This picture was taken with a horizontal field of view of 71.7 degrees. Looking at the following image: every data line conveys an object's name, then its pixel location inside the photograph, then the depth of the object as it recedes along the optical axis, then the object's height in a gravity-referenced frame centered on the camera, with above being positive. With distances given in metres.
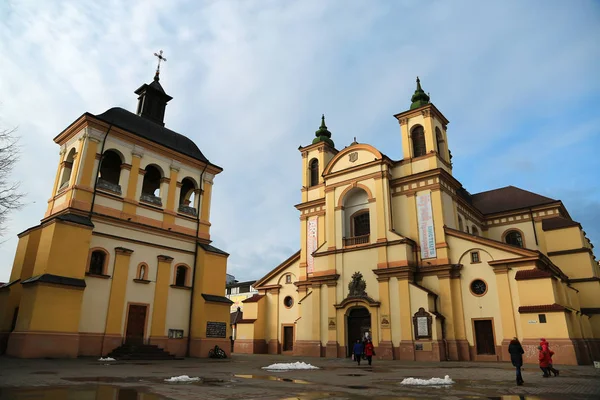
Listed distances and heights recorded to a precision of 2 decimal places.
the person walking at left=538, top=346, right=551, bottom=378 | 13.70 -0.63
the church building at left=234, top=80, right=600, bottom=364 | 24.31 +4.33
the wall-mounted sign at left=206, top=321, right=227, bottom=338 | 23.19 +0.36
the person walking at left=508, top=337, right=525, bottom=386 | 11.63 -0.42
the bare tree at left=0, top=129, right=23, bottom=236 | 13.25 +4.27
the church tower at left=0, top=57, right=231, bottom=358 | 17.75 +3.86
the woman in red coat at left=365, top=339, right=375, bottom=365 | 20.36 -0.65
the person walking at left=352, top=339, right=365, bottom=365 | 21.11 -0.66
